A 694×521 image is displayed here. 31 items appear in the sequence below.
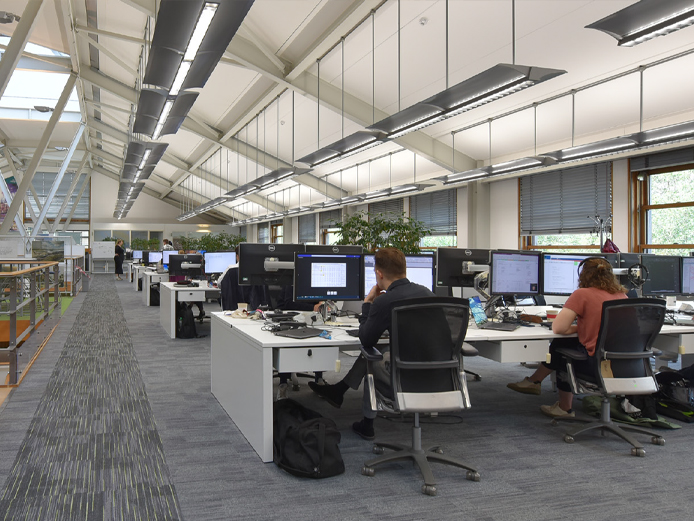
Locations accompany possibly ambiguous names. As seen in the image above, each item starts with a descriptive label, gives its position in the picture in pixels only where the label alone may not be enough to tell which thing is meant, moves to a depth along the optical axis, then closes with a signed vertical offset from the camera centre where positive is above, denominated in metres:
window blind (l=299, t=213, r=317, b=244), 19.64 +1.40
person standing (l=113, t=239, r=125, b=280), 19.94 +0.14
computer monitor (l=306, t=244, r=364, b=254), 3.82 +0.11
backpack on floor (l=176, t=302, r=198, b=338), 7.05 -0.85
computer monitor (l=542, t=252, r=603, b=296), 4.46 -0.09
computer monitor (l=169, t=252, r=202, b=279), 8.01 -0.04
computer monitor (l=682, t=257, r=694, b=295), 4.71 -0.11
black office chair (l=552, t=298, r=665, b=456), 3.06 -0.55
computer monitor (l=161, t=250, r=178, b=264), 11.47 +0.20
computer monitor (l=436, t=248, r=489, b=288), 4.30 -0.04
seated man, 2.70 -0.24
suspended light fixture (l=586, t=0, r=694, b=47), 2.93 +1.47
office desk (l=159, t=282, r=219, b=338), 6.87 -0.46
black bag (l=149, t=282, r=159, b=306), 10.81 -0.70
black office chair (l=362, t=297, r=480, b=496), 2.55 -0.50
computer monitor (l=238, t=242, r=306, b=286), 4.22 -0.05
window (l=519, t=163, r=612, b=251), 8.93 +1.07
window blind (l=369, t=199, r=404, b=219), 14.31 +1.71
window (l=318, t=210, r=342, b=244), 17.66 +1.49
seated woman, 3.20 -0.31
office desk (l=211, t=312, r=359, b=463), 2.91 -0.61
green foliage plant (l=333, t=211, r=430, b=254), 5.97 +0.36
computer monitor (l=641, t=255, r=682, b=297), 4.65 -0.10
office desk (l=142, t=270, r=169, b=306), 10.23 -0.35
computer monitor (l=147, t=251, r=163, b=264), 14.62 +0.17
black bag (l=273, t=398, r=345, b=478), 2.70 -1.02
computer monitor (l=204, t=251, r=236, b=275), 7.69 +0.03
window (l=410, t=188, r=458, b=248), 12.25 +1.27
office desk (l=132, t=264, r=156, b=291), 14.05 -0.26
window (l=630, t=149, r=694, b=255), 7.89 +1.01
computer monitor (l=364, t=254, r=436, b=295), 4.14 -0.04
